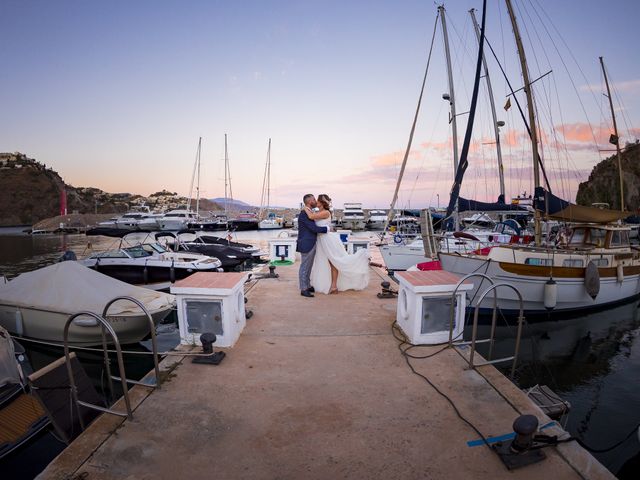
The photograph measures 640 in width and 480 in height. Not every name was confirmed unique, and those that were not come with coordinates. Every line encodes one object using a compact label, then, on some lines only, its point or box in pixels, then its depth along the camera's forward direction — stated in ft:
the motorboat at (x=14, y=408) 15.60
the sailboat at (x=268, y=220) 209.05
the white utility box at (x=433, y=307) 15.57
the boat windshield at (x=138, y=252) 49.74
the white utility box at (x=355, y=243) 44.83
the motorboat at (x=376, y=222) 223.10
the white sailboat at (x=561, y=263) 36.68
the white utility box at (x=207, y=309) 14.98
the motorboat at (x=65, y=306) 27.12
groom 24.35
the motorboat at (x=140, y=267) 47.70
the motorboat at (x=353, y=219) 220.23
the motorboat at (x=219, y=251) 62.75
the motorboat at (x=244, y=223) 207.51
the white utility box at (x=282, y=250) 45.96
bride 25.17
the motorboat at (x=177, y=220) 198.39
